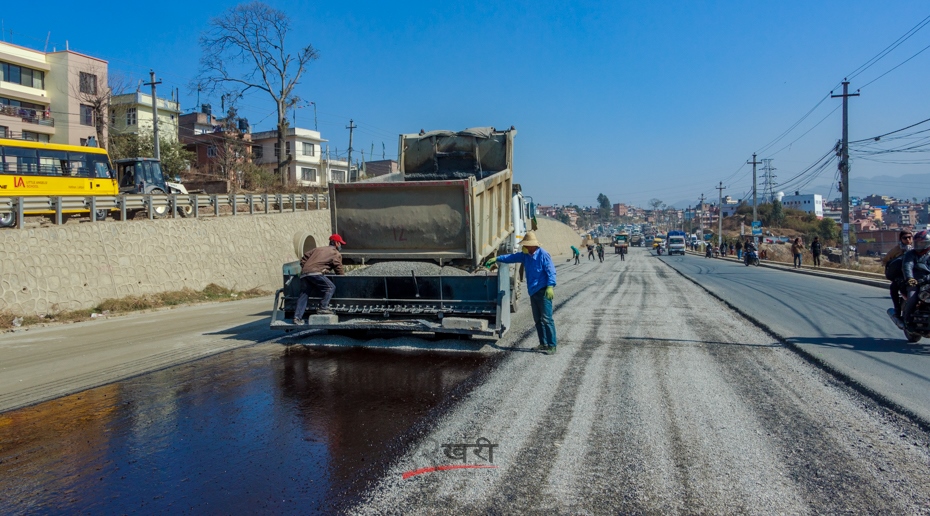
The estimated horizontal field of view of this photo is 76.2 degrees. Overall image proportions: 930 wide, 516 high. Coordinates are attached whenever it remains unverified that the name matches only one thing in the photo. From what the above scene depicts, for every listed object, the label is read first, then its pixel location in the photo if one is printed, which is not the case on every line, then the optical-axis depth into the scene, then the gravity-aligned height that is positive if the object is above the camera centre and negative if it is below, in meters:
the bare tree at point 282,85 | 39.84 +10.68
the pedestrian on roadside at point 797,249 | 33.47 -0.84
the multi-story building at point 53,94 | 36.88 +9.79
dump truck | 8.27 -0.34
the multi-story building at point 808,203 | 177.02 +9.85
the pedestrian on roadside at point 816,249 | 33.28 -0.86
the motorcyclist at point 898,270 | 8.51 -0.46
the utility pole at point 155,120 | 32.66 +6.86
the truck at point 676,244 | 66.75 -0.85
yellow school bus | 19.94 +2.71
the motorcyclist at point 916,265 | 8.20 -0.45
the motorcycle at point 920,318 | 8.14 -1.18
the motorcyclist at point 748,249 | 37.12 -0.86
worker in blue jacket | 8.12 -0.65
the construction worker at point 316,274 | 8.52 -0.46
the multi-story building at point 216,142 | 44.12 +9.15
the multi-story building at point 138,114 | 44.00 +10.36
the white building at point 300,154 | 58.50 +8.86
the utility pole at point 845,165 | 34.48 +4.19
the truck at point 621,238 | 71.69 -0.09
